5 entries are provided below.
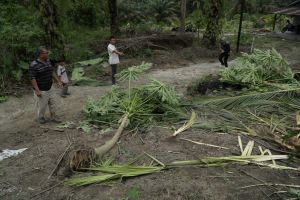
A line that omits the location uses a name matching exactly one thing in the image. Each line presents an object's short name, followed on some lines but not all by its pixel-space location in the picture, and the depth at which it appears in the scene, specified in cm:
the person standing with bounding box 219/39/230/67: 853
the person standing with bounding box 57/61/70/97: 623
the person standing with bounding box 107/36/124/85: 689
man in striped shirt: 480
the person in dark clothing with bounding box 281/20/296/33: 1665
